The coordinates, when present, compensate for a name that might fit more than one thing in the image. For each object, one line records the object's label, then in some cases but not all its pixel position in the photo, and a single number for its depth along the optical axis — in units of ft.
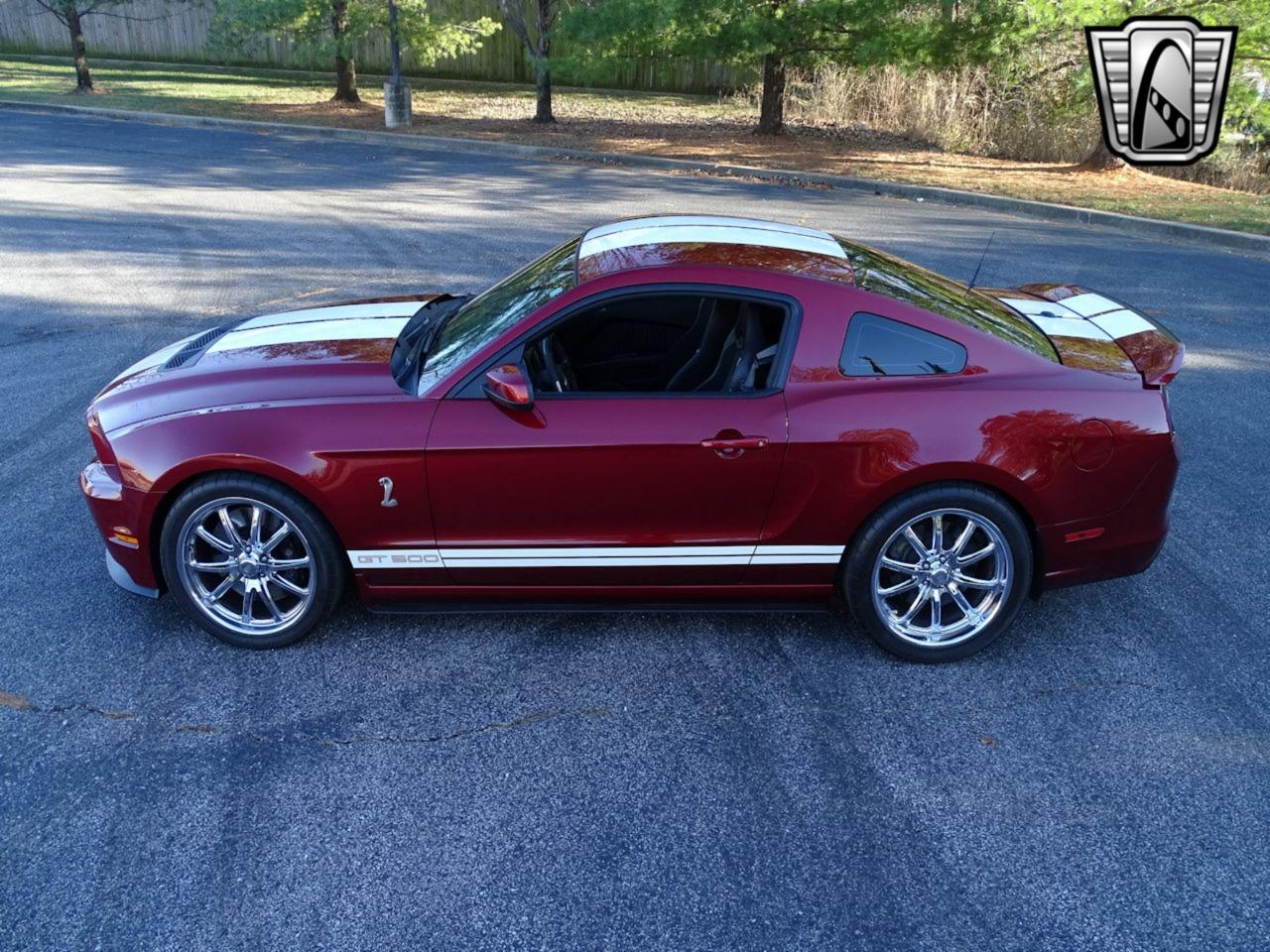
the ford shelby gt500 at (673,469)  12.64
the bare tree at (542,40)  65.00
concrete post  63.46
